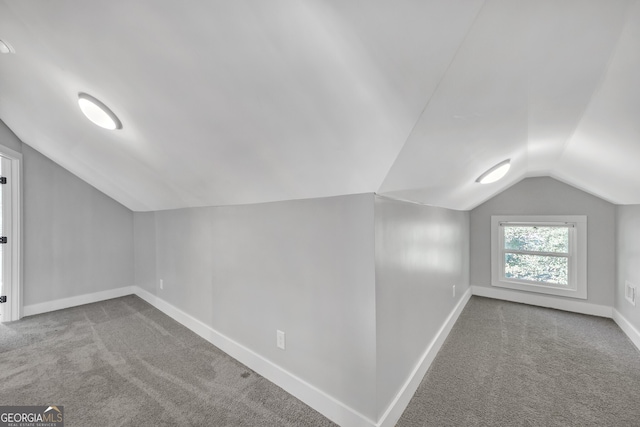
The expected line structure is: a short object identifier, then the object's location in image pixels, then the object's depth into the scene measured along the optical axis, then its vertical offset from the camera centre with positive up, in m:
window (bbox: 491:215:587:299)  3.25 -0.59
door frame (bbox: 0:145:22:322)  3.00 -0.24
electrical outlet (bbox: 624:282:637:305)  2.52 -0.83
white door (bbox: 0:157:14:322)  2.96 -0.32
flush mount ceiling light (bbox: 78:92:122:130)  1.57 +0.62
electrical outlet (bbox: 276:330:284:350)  1.81 -0.87
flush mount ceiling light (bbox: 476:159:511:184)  2.16 +0.30
